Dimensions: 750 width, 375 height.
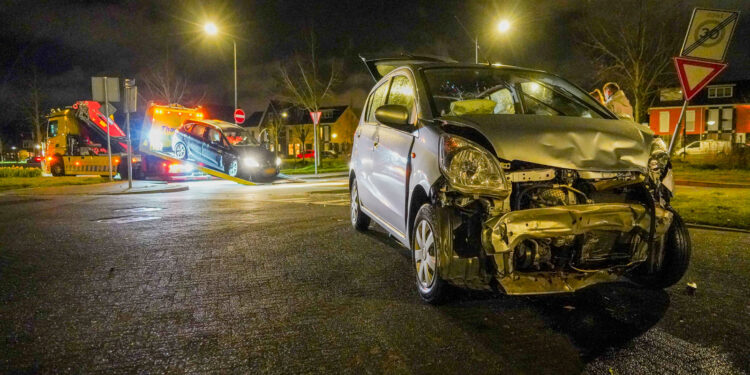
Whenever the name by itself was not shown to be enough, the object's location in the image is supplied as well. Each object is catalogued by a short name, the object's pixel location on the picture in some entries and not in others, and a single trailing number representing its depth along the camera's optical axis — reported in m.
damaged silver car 3.60
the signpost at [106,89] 15.28
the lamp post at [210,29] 25.08
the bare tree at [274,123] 54.47
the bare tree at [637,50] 25.28
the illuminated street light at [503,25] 21.16
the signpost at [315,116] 23.41
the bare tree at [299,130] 64.64
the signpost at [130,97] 15.40
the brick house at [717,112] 49.41
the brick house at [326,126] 70.62
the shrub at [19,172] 21.86
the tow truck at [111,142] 19.61
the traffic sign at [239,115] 23.92
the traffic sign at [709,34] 6.61
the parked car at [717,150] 20.12
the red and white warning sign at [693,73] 6.88
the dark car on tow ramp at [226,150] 17.73
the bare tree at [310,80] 31.31
